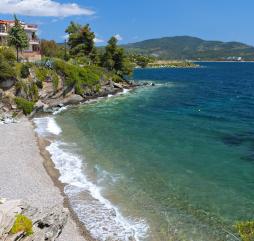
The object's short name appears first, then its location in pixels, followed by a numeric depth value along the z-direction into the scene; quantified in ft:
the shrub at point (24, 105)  149.46
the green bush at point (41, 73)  177.38
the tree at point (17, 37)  187.53
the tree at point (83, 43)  266.79
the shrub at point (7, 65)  152.22
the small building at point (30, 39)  221.67
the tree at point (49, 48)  300.99
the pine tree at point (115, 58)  261.14
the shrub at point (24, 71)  166.41
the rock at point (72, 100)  186.71
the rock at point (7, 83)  153.32
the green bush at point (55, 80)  182.48
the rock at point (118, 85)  239.57
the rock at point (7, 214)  43.26
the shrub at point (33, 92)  165.29
